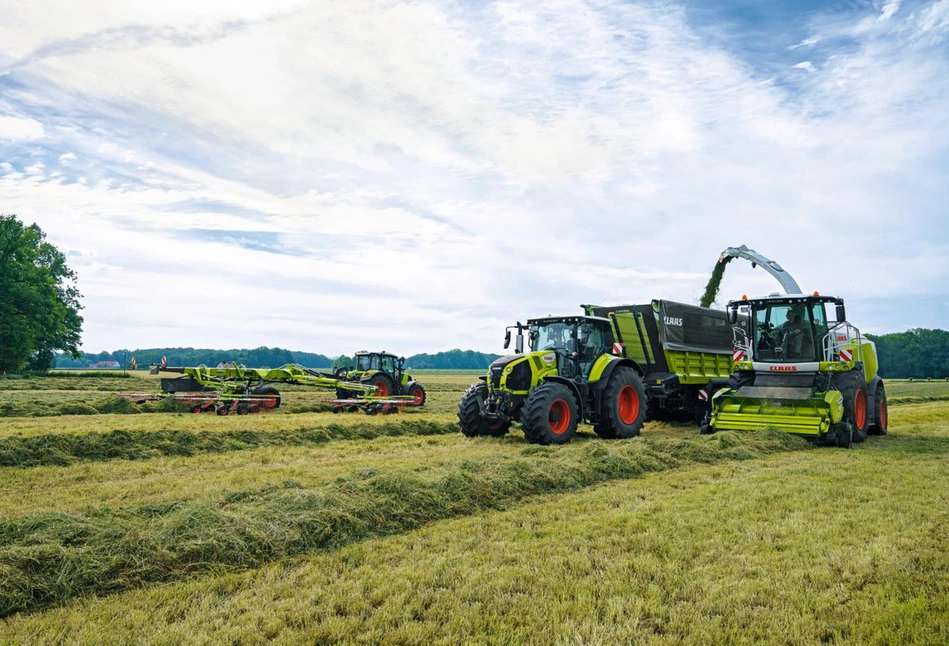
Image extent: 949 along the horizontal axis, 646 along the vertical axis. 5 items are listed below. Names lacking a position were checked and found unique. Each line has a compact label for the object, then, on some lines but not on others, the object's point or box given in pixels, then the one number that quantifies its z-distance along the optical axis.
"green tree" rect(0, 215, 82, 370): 37.41
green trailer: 13.92
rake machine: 17.98
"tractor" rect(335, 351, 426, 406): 20.42
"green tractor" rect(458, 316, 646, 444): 11.24
